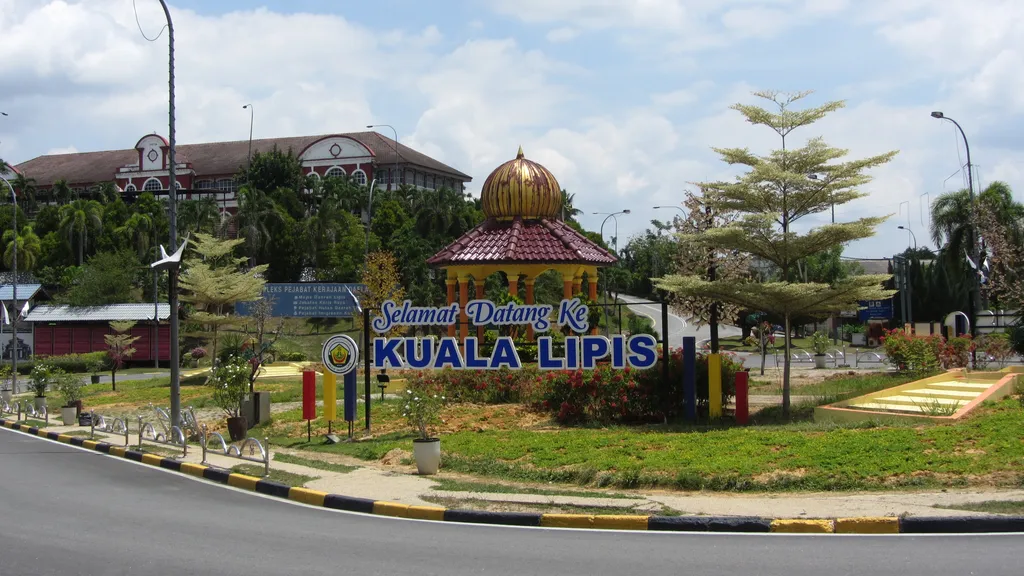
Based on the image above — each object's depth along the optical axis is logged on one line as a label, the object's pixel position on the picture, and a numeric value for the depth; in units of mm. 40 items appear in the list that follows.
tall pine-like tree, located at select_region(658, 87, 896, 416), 19797
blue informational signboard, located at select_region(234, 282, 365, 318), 56656
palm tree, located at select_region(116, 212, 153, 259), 71750
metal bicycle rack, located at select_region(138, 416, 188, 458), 17530
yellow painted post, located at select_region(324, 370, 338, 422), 20156
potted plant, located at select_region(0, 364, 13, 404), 38922
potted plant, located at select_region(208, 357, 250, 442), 19703
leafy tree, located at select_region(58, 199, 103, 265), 71938
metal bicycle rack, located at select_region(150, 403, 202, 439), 19230
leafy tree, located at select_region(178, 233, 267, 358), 43719
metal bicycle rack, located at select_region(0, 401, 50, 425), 27377
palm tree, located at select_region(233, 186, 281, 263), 66250
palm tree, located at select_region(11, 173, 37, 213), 87188
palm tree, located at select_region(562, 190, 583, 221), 84188
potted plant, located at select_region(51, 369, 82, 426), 25375
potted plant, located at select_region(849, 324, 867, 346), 56844
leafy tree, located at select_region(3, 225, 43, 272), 70812
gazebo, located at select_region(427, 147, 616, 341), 28297
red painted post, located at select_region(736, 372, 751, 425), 18609
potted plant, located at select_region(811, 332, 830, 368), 39219
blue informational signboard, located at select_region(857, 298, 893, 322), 67438
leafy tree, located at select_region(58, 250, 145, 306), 55688
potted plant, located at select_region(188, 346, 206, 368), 46616
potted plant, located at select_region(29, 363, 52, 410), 28047
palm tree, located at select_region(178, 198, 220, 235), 68938
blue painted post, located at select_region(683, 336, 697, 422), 19375
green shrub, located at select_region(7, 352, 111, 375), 49141
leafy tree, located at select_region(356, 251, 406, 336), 44406
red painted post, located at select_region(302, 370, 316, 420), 19672
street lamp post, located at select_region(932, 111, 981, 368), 35066
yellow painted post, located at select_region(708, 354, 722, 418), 19594
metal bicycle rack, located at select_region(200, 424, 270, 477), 15638
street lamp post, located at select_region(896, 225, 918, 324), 49531
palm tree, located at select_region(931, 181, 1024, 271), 52512
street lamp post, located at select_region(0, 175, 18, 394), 35578
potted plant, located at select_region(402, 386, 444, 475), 14383
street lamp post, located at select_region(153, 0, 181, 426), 19141
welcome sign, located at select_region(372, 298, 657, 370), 21766
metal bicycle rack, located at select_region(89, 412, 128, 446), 21667
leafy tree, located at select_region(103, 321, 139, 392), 38497
